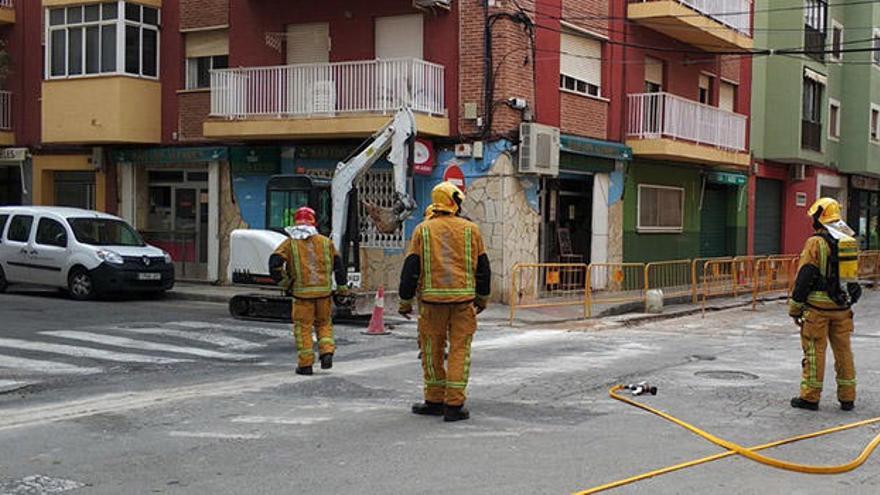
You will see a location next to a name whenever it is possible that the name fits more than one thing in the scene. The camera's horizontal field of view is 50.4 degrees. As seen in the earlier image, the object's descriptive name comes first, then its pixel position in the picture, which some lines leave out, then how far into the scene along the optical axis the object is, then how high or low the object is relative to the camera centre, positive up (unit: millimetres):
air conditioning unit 17562 +1477
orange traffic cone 13219 -1382
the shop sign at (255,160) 20125 +1353
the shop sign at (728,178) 24953 +1393
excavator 14203 +158
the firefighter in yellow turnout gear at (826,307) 7863 -642
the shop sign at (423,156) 17734 +1307
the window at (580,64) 19250 +3446
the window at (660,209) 22109 +490
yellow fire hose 5797 -1510
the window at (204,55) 21062 +3797
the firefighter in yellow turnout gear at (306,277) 9414 -543
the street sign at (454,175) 17422 +941
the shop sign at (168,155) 20688 +1508
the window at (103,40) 20938 +4112
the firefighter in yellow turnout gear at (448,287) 7262 -483
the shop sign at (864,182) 33625 +1815
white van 17031 -631
